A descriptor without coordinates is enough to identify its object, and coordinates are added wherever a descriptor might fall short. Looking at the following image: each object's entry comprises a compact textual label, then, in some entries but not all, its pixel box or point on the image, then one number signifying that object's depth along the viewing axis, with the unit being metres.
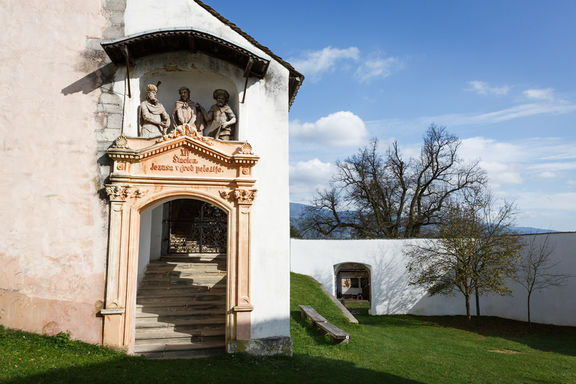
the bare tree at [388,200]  27.80
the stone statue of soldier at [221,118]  8.32
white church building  7.37
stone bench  9.60
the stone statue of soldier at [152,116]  8.02
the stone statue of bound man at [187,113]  8.32
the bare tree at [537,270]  15.71
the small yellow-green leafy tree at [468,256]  15.48
